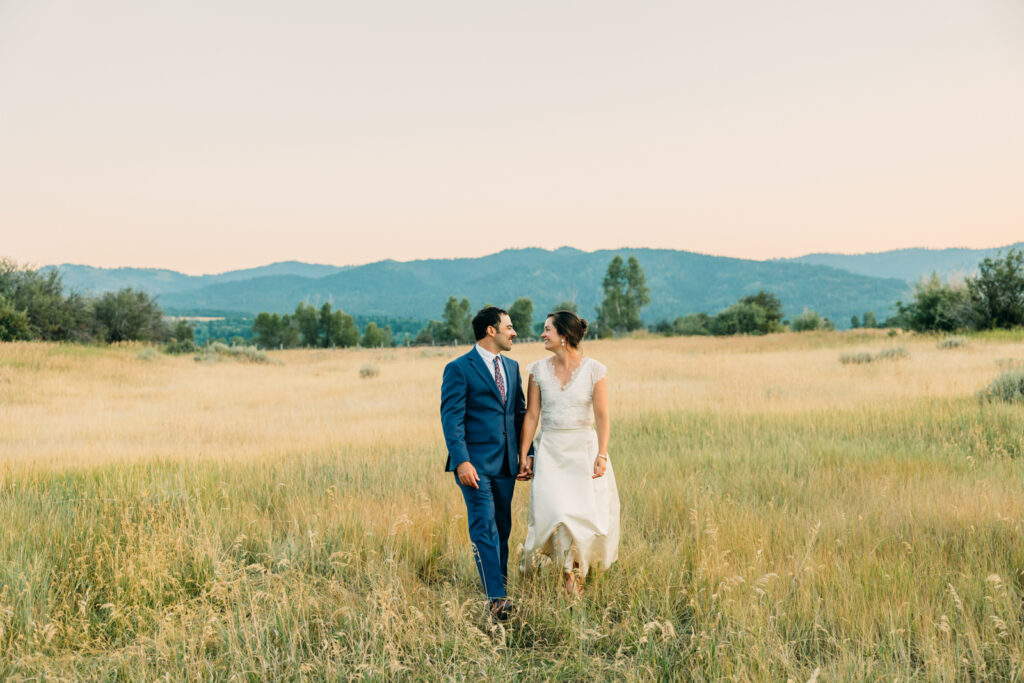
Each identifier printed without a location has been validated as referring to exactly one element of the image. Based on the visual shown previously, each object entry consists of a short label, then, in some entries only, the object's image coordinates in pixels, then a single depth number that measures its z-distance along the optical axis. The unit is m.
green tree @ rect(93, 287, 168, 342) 43.03
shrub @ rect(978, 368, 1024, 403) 12.27
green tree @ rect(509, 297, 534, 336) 110.62
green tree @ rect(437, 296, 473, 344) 119.88
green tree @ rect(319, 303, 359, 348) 126.50
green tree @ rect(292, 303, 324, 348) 131.25
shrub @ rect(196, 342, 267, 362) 38.16
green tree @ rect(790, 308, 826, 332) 72.00
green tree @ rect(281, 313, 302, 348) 133.21
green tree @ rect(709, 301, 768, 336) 80.12
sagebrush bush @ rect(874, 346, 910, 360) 24.06
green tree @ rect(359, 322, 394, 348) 132.62
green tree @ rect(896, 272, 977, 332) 36.62
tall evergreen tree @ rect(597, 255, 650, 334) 101.31
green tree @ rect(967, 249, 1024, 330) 34.41
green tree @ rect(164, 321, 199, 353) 41.16
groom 4.78
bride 5.04
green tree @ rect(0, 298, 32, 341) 30.61
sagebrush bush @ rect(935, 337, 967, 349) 27.00
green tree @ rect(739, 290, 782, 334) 92.60
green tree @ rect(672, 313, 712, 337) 98.80
